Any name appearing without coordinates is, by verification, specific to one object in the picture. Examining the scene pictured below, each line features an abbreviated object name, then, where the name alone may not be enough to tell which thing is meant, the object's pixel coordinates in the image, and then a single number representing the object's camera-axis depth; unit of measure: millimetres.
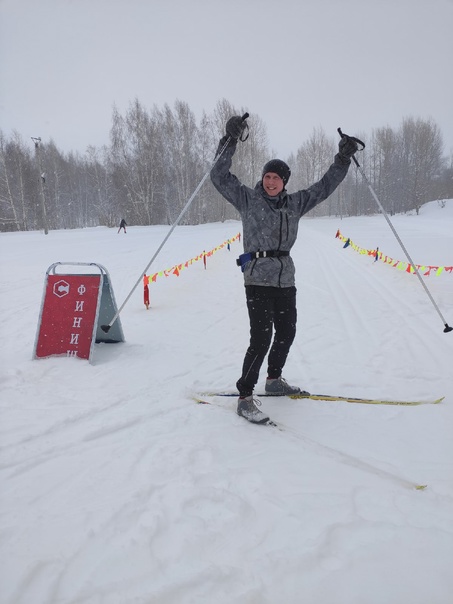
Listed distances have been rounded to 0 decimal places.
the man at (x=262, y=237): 2785
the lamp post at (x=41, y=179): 24188
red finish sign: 3869
